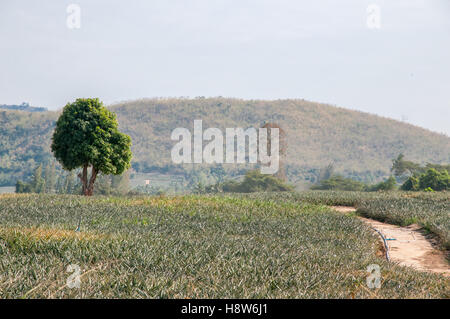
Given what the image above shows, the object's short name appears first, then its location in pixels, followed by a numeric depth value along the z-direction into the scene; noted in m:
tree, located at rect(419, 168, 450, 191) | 39.97
